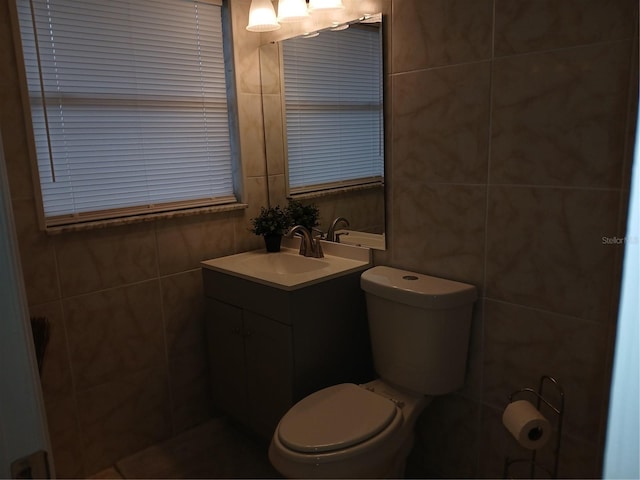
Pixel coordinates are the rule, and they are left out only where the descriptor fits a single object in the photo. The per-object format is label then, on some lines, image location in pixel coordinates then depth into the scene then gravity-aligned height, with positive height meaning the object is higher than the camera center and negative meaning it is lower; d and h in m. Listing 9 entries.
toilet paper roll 1.52 -0.87
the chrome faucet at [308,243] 2.36 -0.44
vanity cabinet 1.97 -0.80
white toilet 1.58 -0.90
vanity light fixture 2.11 +0.60
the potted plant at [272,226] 2.47 -0.36
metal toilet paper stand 1.61 -0.90
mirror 2.09 -0.07
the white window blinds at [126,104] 1.91 +0.22
